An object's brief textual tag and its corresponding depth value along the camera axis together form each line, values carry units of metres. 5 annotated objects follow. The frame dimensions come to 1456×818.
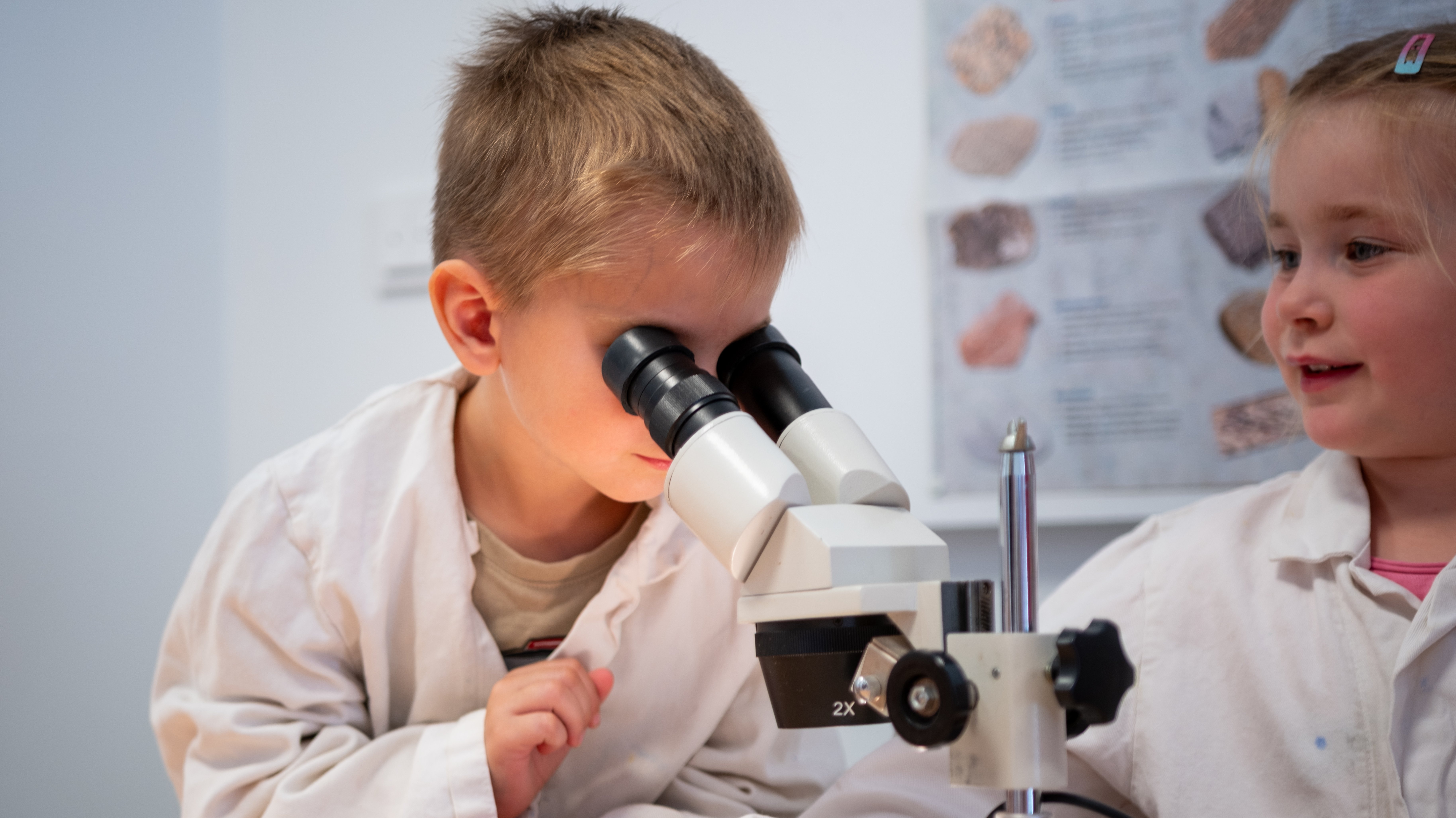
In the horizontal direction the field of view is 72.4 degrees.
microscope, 0.49
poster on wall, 1.15
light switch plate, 1.39
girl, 0.75
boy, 0.76
